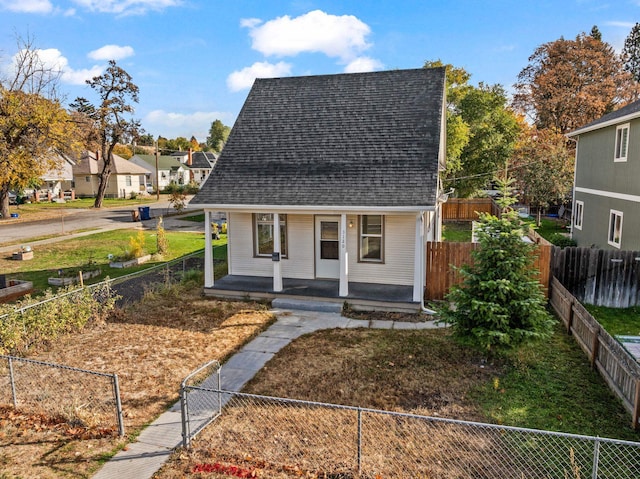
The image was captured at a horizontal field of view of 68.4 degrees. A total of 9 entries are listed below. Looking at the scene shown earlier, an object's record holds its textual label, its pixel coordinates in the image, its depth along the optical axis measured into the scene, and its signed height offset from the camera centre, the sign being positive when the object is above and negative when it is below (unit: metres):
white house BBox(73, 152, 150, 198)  54.00 +0.28
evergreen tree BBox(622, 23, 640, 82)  61.06 +17.08
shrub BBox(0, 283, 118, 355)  9.65 -3.09
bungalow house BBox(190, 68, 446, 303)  13.04 -0.09
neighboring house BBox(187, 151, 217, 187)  78.61 +2.39
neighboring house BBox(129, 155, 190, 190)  68.12 +1.63
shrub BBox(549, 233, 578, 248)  21.83 -2.80
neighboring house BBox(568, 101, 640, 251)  15.70 -0.02
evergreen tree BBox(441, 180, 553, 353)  8.77 -2.18
